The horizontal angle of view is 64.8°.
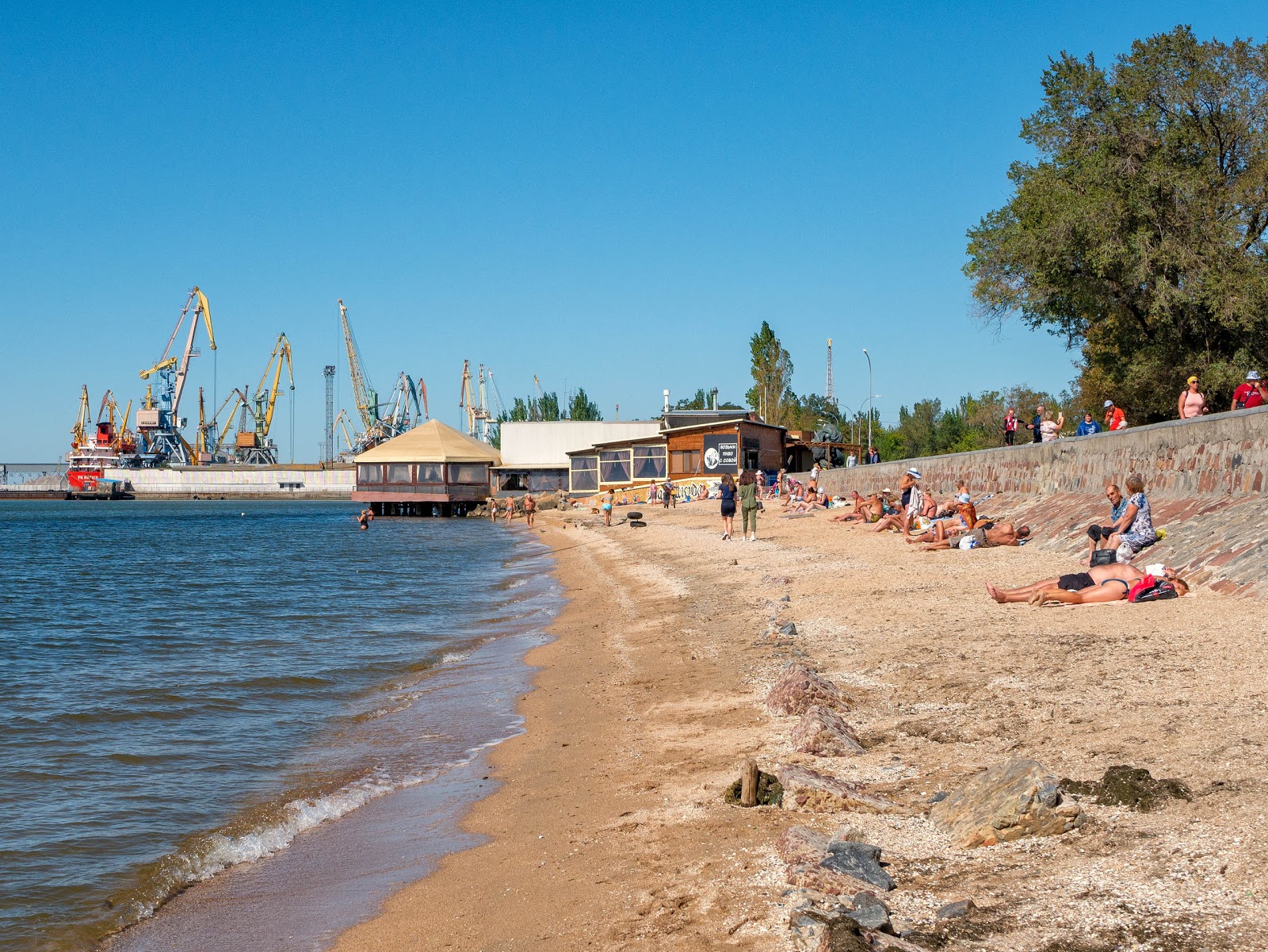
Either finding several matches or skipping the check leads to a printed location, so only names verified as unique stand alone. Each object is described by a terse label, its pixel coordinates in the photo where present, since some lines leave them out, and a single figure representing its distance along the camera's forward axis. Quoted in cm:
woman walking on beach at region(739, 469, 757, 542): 2323
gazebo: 7344
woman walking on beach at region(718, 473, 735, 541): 2438
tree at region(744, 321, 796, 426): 8275
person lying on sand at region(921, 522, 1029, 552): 1592
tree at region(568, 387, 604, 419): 15950
